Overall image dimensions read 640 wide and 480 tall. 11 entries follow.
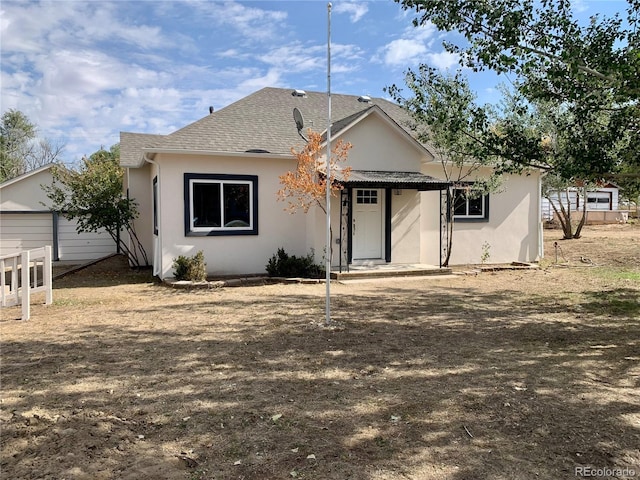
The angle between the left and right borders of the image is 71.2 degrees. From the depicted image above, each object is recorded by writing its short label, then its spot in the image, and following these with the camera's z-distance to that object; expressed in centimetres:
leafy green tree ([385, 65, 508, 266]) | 758
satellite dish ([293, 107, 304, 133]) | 1125
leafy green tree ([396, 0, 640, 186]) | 614
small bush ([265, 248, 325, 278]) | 1170
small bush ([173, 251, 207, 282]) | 1095
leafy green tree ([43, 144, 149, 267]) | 1334
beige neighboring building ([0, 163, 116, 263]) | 1697
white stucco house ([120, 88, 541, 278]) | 1153
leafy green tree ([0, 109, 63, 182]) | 3512
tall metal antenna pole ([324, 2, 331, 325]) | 655
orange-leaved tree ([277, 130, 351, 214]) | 1120
